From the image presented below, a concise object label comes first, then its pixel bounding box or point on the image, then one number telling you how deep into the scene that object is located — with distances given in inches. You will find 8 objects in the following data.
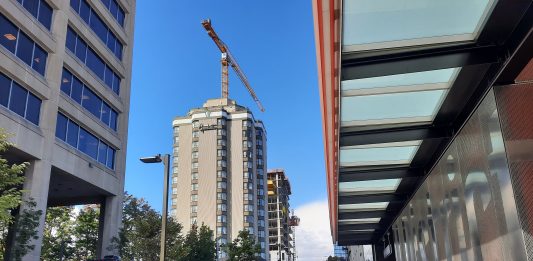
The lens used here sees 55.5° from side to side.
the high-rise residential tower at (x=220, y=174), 4473.4
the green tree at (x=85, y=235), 1599.4
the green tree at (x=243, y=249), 2139.5
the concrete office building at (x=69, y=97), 1083.9
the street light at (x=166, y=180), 513.7
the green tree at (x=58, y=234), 1494.8
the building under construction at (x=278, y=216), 6043.3
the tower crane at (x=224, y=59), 6333.7
